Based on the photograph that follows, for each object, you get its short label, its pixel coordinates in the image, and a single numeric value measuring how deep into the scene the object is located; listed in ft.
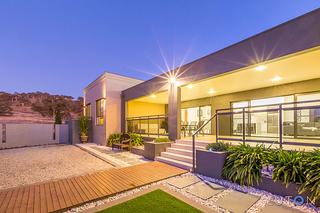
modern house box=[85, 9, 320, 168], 14.16
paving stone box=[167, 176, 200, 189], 13.85
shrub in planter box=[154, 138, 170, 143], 23.79
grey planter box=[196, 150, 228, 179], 14.79
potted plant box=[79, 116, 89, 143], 43.49
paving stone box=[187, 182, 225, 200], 12.01
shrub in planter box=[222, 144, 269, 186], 12.82
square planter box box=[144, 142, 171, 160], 22.45
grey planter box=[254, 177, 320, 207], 10.80
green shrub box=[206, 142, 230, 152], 15.75
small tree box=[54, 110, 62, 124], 50.01
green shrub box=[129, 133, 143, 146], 30.01
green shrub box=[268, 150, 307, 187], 10.93
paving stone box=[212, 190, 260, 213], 10.27
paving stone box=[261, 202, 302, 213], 9.78
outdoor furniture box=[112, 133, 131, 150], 28.96
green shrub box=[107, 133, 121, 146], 35.82
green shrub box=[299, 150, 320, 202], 9.72
